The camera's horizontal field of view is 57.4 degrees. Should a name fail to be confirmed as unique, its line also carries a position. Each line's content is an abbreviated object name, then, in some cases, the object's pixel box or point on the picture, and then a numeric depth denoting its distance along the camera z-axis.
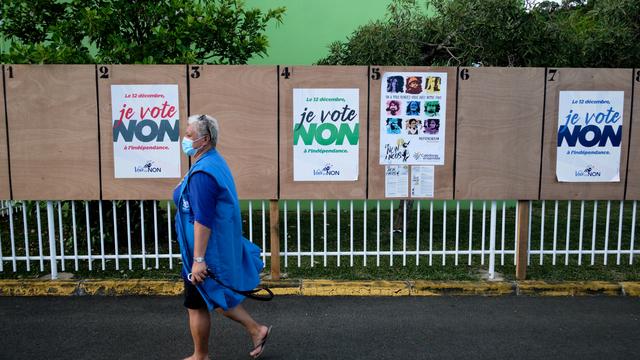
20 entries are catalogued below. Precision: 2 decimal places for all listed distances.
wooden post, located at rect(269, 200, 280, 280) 6.28
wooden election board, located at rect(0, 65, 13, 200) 6.15
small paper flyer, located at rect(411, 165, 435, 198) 6.28
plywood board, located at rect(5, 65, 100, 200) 6.12
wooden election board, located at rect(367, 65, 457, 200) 6.17
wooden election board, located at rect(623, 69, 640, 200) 6.29
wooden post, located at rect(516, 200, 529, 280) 6.35
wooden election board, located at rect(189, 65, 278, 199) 6.12
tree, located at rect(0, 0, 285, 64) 7.00
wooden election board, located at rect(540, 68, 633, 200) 6.21
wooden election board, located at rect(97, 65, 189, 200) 6.09
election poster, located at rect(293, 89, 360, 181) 6.16
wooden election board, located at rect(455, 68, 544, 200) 6.20
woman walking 3.90
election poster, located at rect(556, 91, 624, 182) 6.24
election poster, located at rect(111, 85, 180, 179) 6.11
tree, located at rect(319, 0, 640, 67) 7.86
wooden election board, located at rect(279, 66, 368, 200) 6.14
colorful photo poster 6.18
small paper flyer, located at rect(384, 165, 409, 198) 6.27
